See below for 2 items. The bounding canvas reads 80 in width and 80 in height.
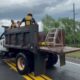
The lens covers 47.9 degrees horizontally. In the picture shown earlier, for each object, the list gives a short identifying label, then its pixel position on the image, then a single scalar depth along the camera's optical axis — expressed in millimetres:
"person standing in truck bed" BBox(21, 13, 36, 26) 3921
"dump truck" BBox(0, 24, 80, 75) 3654
